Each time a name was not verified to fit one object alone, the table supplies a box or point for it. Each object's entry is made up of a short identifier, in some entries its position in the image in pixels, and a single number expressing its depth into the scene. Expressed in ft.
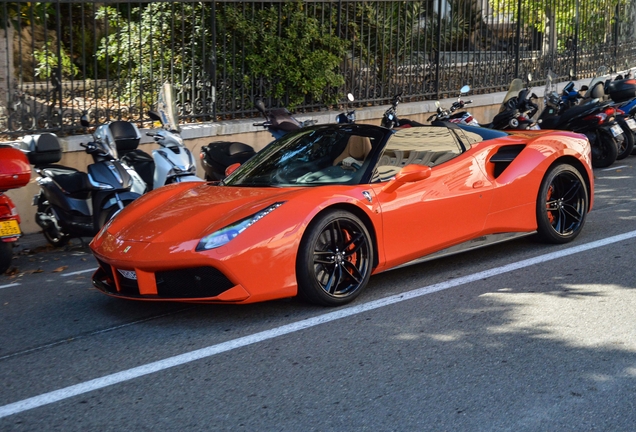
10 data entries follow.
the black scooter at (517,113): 39.65
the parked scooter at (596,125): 41.47
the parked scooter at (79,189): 26.71
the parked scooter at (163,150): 28.53
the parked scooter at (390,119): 34.27
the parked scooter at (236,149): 33.45
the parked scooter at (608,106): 42.06
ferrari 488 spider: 18.03
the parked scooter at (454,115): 36.78
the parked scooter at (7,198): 24.08
